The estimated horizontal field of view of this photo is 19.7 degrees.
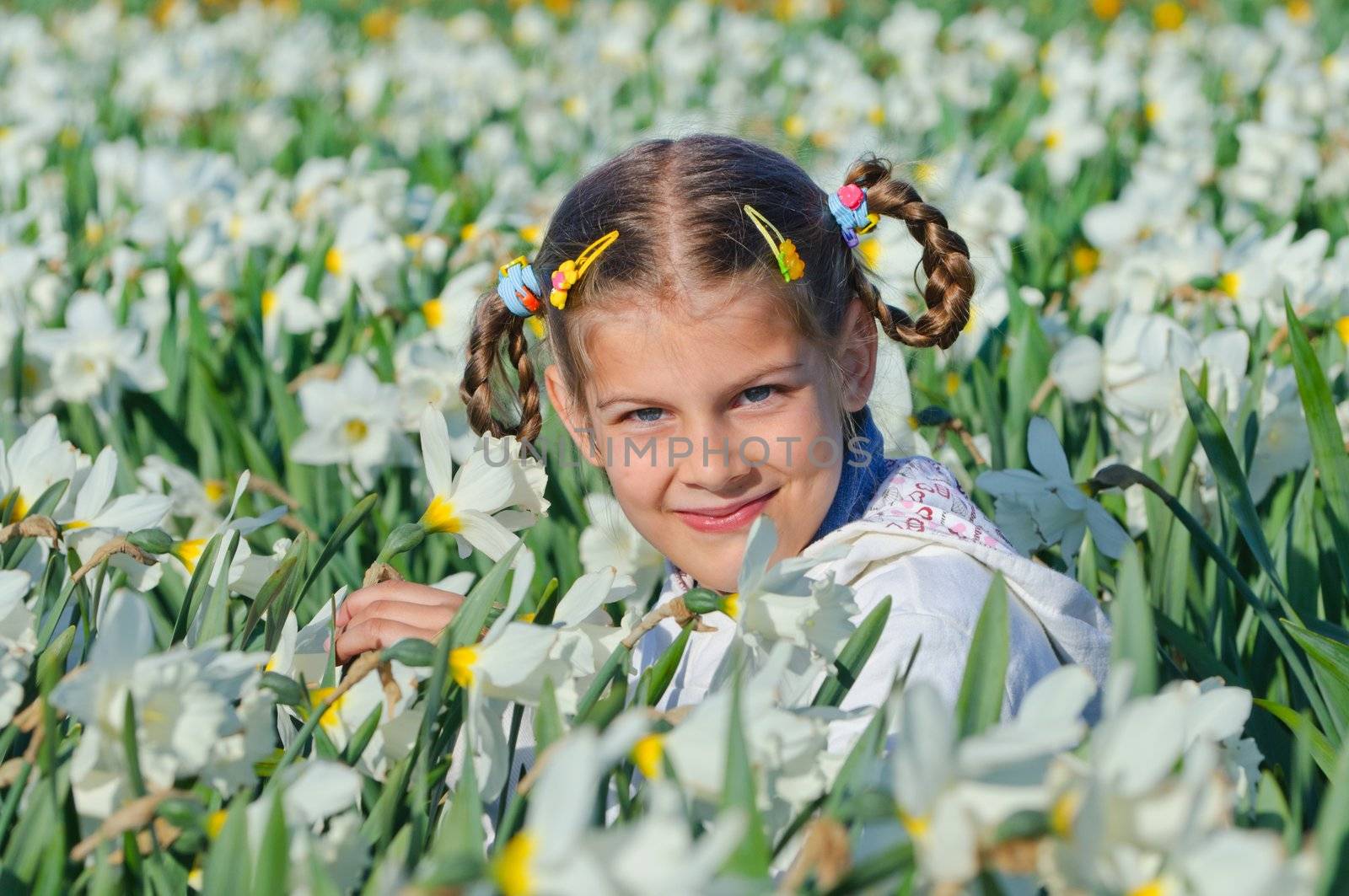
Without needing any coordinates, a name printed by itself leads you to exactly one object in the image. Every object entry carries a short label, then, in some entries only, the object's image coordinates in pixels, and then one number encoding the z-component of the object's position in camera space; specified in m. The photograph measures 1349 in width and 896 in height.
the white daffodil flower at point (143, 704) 1.42
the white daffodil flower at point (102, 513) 1.64
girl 1.64
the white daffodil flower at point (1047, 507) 1.73
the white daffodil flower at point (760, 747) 1.40
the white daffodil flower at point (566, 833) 1.22
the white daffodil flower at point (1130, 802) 1.34
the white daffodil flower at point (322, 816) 1.41
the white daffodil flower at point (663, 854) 1.19
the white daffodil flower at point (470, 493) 1.63
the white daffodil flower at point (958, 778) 1.34
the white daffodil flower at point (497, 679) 1.47
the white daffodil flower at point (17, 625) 1.52
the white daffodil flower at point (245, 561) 1.60
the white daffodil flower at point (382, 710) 1.49
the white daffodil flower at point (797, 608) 1.48
